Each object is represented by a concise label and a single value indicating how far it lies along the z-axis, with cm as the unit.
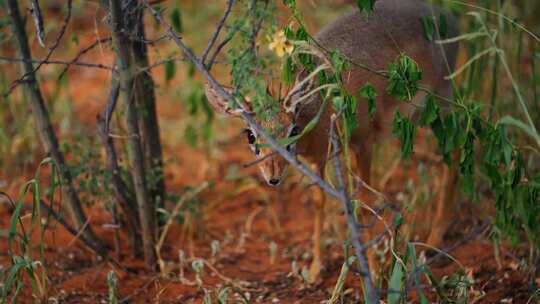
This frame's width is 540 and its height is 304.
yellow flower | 561
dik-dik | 838
